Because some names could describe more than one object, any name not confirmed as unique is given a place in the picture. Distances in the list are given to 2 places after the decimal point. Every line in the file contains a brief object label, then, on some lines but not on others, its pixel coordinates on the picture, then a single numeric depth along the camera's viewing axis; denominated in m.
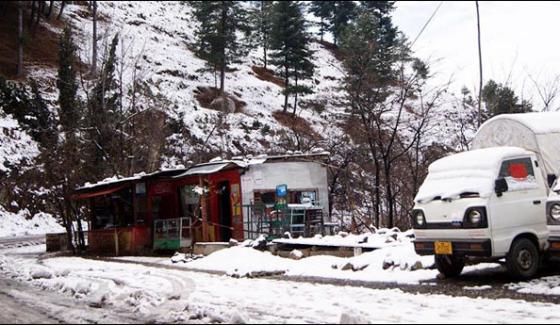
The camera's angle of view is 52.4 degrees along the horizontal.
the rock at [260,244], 16.69
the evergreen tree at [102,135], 28.88
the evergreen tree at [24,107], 38.03
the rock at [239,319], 7.09
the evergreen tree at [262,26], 58.76
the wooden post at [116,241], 22.64
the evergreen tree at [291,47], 53.22
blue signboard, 21.28
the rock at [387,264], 12.40
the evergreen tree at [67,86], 34.59
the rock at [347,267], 13.08
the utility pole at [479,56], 20.69
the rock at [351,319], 6.50
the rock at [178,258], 17.77
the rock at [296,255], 15.16
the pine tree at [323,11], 76.38
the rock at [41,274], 14.25
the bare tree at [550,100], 23.51
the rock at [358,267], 12.84
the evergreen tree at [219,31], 53.22
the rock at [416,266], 12.10
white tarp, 11.44
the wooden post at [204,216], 20.91
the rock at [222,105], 49.97
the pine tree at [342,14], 74.81
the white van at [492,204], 10.02
